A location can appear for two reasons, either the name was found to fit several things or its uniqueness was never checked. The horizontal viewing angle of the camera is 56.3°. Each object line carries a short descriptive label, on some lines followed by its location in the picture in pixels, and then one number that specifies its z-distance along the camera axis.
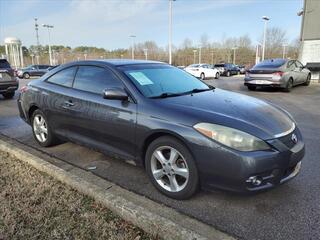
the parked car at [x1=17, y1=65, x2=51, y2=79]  31.63
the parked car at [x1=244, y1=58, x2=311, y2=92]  12.69
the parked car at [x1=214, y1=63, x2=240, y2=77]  33.59
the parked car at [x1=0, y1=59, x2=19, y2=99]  11.17
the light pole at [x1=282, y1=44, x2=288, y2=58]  56.72
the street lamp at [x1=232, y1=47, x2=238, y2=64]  62.79
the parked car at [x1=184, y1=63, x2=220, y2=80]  25.95
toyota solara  2.79
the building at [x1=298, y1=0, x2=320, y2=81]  16.95
